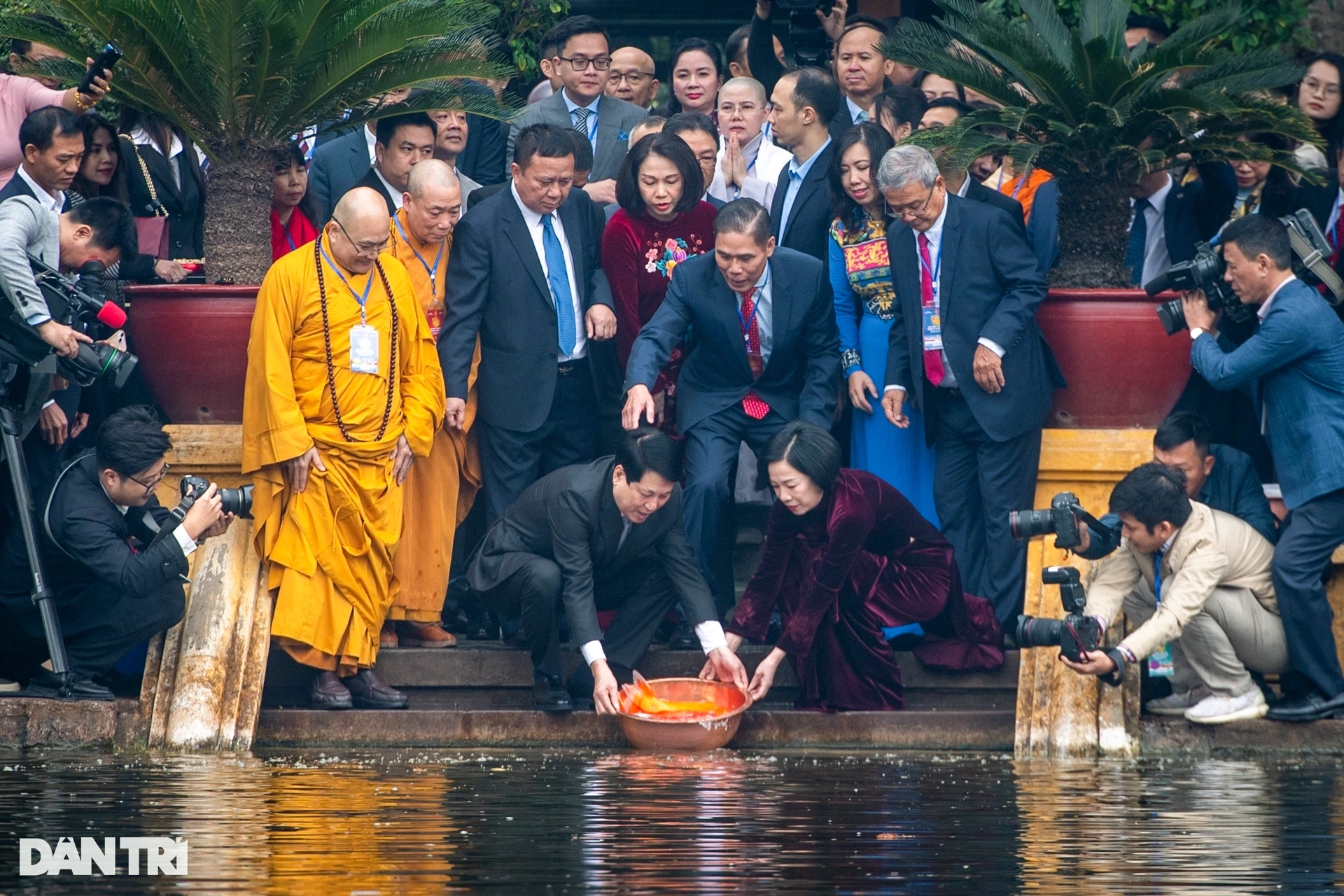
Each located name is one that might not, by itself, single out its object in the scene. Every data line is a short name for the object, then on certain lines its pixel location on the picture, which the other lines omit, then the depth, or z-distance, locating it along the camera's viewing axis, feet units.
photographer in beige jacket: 50.01
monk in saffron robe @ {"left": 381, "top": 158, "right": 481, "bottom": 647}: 54.70
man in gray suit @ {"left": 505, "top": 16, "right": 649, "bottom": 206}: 65.87
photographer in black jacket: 50.49
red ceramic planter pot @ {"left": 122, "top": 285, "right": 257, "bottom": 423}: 54.49
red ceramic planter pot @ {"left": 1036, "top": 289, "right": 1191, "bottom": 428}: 55.42
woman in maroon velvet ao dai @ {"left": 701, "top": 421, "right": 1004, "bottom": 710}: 51.78
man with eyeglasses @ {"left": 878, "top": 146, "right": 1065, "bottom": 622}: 54.80
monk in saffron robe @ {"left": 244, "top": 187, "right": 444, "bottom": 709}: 52.47
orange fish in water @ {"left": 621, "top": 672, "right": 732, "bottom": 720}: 51.16
